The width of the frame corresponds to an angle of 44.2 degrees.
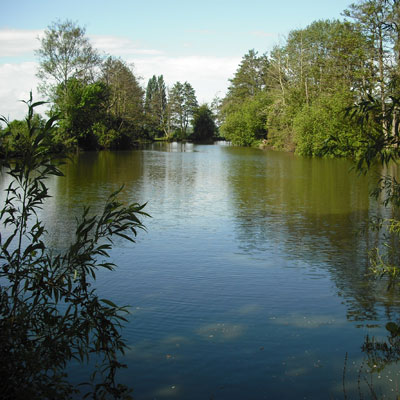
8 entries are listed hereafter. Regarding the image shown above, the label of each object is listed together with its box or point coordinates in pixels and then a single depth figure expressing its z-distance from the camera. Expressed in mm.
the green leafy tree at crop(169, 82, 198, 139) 96125
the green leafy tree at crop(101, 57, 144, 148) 54281
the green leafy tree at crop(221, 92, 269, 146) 65000
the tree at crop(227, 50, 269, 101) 79500
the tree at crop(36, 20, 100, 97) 43281
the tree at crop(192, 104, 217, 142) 95375
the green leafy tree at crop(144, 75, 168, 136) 91812
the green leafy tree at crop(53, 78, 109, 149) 43500
